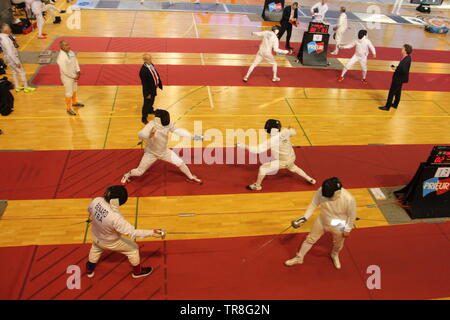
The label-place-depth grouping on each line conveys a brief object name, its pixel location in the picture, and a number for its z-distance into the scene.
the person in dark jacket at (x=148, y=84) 7.70
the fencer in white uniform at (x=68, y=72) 7.97
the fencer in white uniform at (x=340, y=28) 12.87
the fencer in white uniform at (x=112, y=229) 4.28
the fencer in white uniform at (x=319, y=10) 13.13
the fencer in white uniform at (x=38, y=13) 12.77
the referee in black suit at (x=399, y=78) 8.99
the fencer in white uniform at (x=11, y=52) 8.65
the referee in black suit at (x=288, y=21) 12.52
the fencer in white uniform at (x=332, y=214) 4.50
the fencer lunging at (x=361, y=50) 10.46
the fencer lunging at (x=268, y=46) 9.97
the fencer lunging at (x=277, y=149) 6.12
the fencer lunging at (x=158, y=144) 5.89
